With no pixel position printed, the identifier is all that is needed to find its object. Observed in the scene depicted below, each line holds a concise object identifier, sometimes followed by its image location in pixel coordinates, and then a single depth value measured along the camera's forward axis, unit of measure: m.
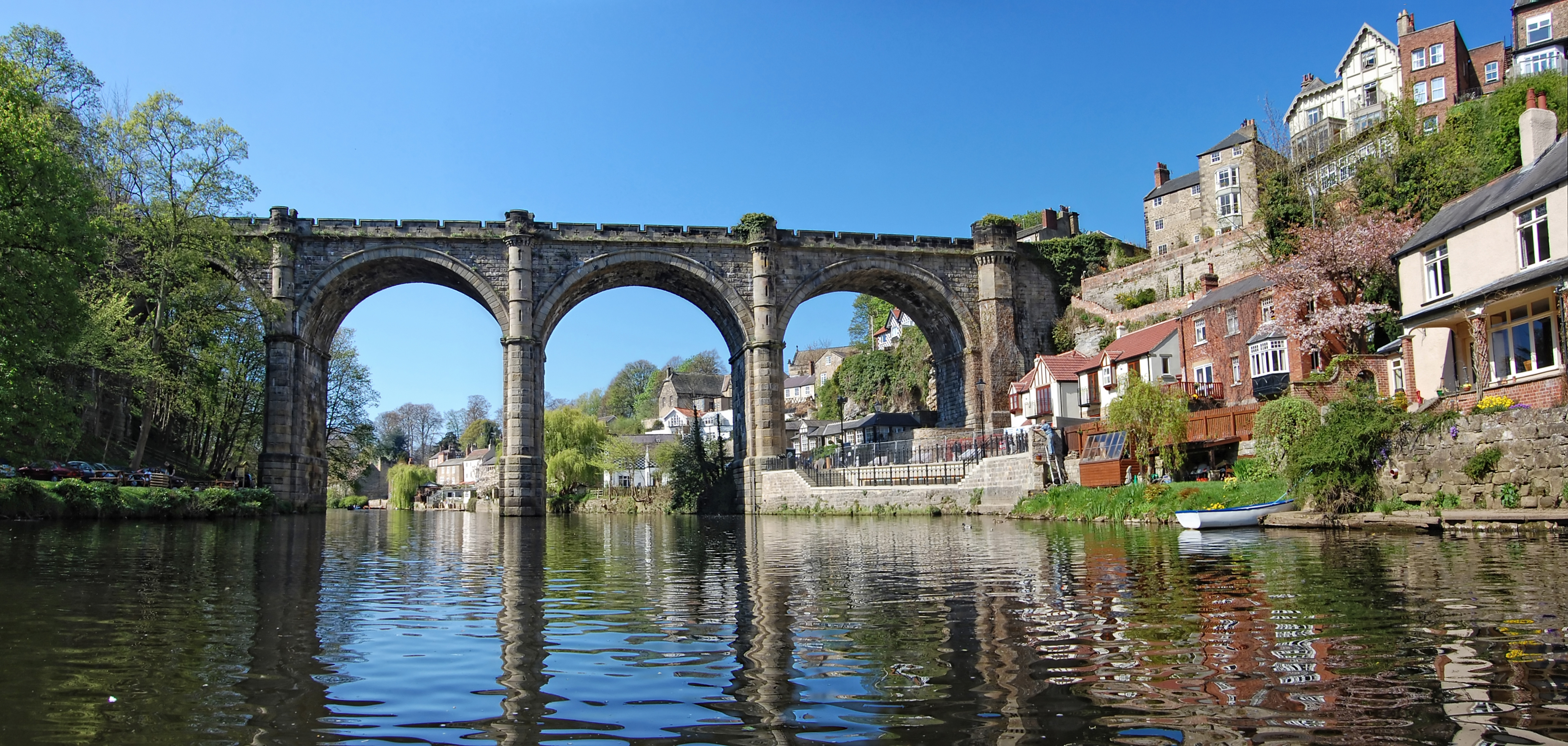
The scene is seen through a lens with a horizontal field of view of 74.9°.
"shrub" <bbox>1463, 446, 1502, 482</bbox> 17.09
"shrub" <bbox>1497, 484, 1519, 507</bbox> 16.57
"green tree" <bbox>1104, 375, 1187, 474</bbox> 27.19
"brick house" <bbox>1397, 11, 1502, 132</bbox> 48.50
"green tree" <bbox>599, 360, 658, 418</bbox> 130.88
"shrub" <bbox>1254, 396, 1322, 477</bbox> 21.53
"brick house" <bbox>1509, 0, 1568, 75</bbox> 46.12
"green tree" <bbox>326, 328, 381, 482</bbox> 55.09
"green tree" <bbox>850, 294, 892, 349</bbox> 97.12
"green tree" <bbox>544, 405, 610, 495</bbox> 57.50
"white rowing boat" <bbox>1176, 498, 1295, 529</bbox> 19.83
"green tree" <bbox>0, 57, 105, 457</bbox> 19.59
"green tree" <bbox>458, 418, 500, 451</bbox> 111.31
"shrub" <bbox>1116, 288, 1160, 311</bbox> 48.72
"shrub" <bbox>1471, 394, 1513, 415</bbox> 18.03
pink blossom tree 31.05
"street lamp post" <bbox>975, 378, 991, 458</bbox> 44.12
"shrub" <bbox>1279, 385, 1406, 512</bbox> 19.00
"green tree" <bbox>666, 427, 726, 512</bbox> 47.56
